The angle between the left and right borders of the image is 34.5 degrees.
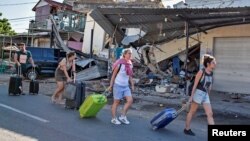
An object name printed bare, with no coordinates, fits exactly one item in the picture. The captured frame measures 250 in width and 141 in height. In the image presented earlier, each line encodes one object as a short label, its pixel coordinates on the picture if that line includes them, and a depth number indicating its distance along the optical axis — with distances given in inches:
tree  1974.3
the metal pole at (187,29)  675.9
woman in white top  358.0
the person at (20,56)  569.6
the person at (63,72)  462.7
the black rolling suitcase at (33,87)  565.9
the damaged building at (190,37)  658.5
